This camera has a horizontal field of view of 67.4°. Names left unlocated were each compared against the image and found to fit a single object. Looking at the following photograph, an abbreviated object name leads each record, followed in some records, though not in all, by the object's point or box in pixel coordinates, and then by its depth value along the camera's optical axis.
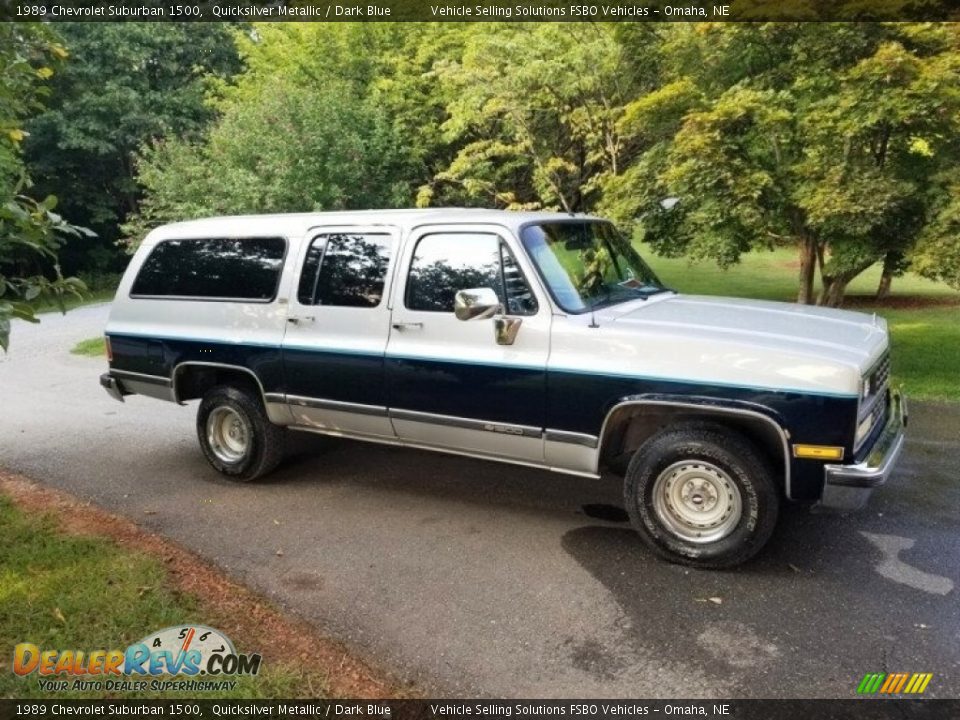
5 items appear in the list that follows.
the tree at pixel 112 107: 24.81
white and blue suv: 3.90
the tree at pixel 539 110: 11.24
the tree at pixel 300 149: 12.91
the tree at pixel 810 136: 6.88
